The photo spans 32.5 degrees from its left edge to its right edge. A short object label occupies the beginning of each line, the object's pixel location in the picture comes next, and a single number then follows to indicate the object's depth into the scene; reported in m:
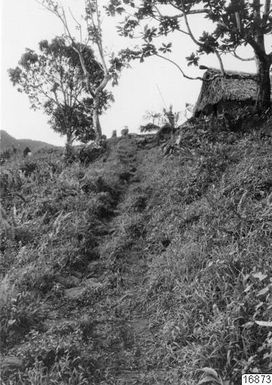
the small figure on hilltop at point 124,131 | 21.17
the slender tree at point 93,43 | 23.88
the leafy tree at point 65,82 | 26.50
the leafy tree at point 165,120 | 18.19
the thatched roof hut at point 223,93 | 16.47
